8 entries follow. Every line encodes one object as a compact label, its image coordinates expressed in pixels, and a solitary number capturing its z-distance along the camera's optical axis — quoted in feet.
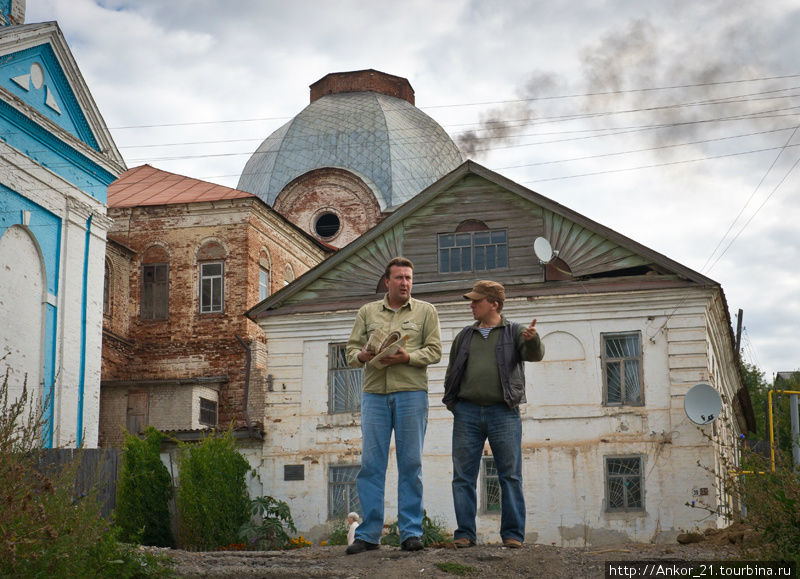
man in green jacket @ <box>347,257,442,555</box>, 26.68
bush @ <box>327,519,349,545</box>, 59.88
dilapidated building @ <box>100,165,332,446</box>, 90.53
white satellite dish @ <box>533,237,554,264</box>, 63.46
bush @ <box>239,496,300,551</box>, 57.96
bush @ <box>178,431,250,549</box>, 56.80
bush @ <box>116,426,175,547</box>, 57.67
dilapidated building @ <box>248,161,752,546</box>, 58.95
